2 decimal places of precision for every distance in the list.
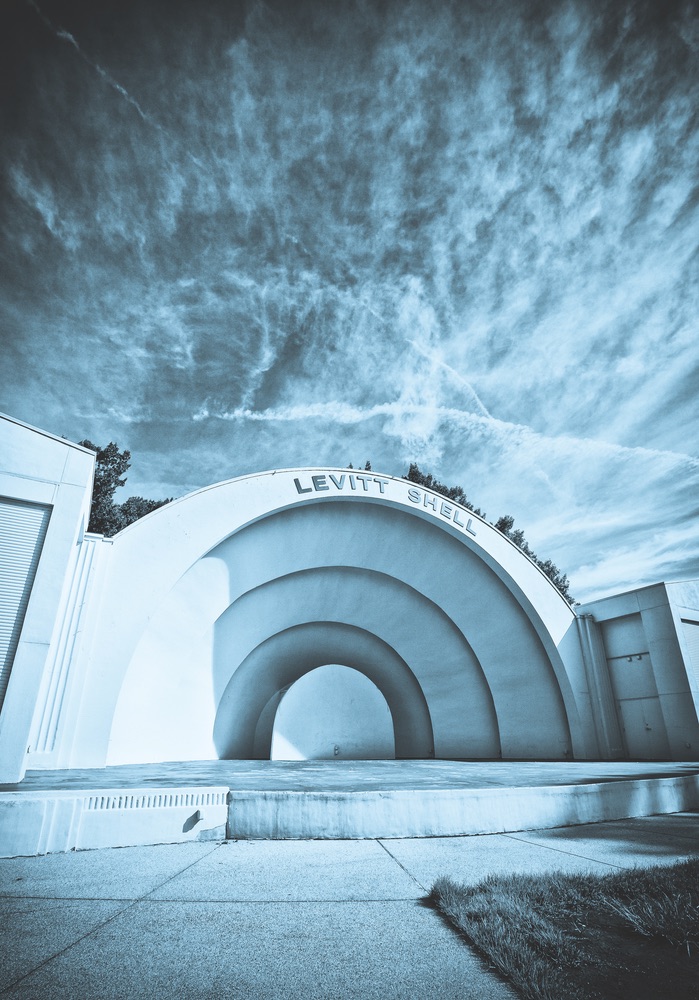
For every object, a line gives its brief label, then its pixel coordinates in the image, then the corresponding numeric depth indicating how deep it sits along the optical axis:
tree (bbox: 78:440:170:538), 31.66
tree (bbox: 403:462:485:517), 37.31
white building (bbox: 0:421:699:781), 15.21
